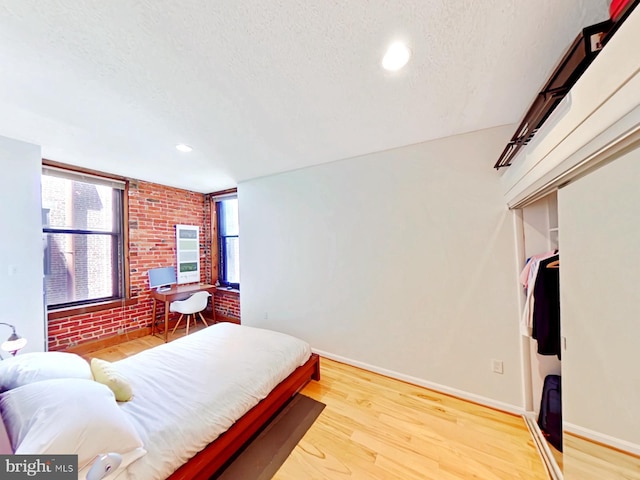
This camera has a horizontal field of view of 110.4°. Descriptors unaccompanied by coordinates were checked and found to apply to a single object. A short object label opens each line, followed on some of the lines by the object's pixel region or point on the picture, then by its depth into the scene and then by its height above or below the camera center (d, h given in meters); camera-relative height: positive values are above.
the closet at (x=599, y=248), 0.73 -0.06
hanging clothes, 1.61 -0.35
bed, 1.00 -1.00
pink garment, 1.67 -0.22
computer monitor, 3.75 -0.57
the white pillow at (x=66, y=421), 0.92 -0.78
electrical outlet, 1.96 -1.14
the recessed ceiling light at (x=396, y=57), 1.22 +1.05
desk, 3.53 -0.81
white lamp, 1.54 -0.67
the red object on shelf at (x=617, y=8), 0.78 +0.82
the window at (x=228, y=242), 4.43 +0.04
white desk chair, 3.65 -1.00
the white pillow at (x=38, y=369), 1.29 -0.75
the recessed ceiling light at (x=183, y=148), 2.39 +1.07
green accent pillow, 1.41 -0.87
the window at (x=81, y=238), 2.95 +0.13
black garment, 1.49 -0.51
